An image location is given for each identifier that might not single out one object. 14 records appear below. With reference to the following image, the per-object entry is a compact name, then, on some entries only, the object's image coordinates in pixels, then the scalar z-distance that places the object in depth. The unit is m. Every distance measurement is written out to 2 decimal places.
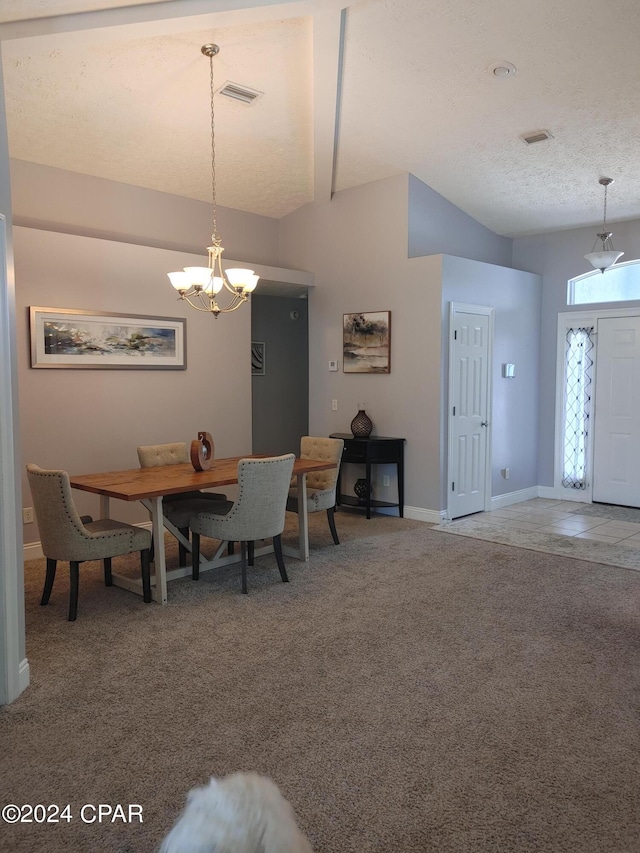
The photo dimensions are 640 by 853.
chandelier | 3.94
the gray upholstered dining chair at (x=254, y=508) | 3.82
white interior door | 5.91
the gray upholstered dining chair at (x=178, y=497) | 4.38
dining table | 3.69
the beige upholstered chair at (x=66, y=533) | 3.39
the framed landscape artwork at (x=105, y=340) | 4.81
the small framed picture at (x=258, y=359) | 7.79
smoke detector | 4.10
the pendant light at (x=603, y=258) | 5.54
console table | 5.90
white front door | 6.49
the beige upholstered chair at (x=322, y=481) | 4.82
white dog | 0.83
